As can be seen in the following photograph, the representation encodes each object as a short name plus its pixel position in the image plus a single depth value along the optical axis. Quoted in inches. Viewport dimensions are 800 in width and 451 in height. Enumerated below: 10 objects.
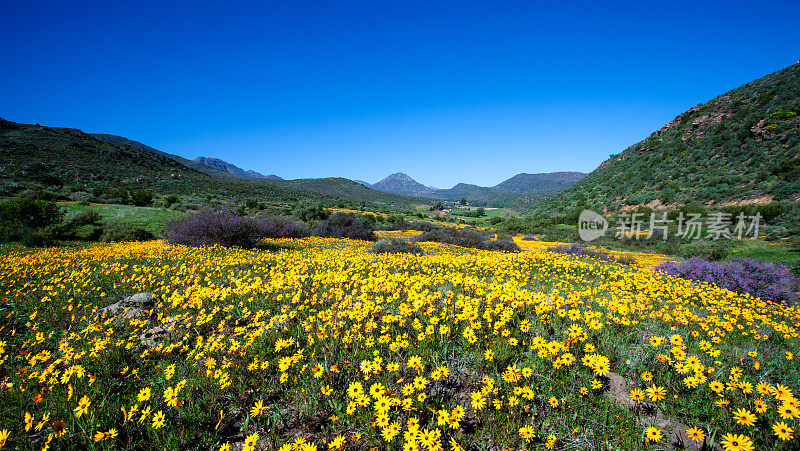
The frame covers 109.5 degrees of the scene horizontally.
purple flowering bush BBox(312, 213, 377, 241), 773.5
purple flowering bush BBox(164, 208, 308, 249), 468.4
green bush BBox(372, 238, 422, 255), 473.3
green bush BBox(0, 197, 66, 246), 498.3
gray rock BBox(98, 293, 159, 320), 184.1
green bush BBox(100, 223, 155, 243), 591.2
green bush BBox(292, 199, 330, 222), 1090.7
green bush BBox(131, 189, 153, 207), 1098.2
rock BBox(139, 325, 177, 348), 154.3
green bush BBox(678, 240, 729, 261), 661.3
